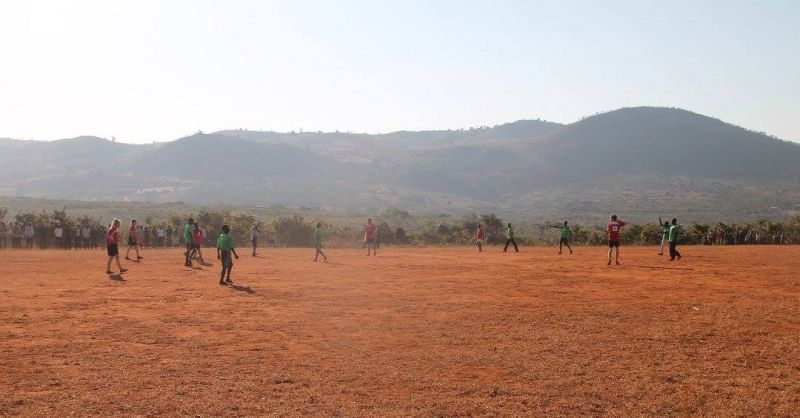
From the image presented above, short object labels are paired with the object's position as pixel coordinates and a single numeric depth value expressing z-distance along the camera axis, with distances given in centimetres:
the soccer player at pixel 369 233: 3626
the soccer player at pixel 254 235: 3562
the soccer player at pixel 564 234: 3623
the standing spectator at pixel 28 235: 4406
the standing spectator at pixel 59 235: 4398
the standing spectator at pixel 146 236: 4789
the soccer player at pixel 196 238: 2786
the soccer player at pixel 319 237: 3162
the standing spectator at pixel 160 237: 4847
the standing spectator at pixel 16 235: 4491
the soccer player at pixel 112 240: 2312
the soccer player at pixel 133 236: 3022
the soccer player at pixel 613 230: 2708
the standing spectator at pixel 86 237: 4469
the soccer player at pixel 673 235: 3005
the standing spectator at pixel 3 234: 4509
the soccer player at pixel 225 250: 2012
